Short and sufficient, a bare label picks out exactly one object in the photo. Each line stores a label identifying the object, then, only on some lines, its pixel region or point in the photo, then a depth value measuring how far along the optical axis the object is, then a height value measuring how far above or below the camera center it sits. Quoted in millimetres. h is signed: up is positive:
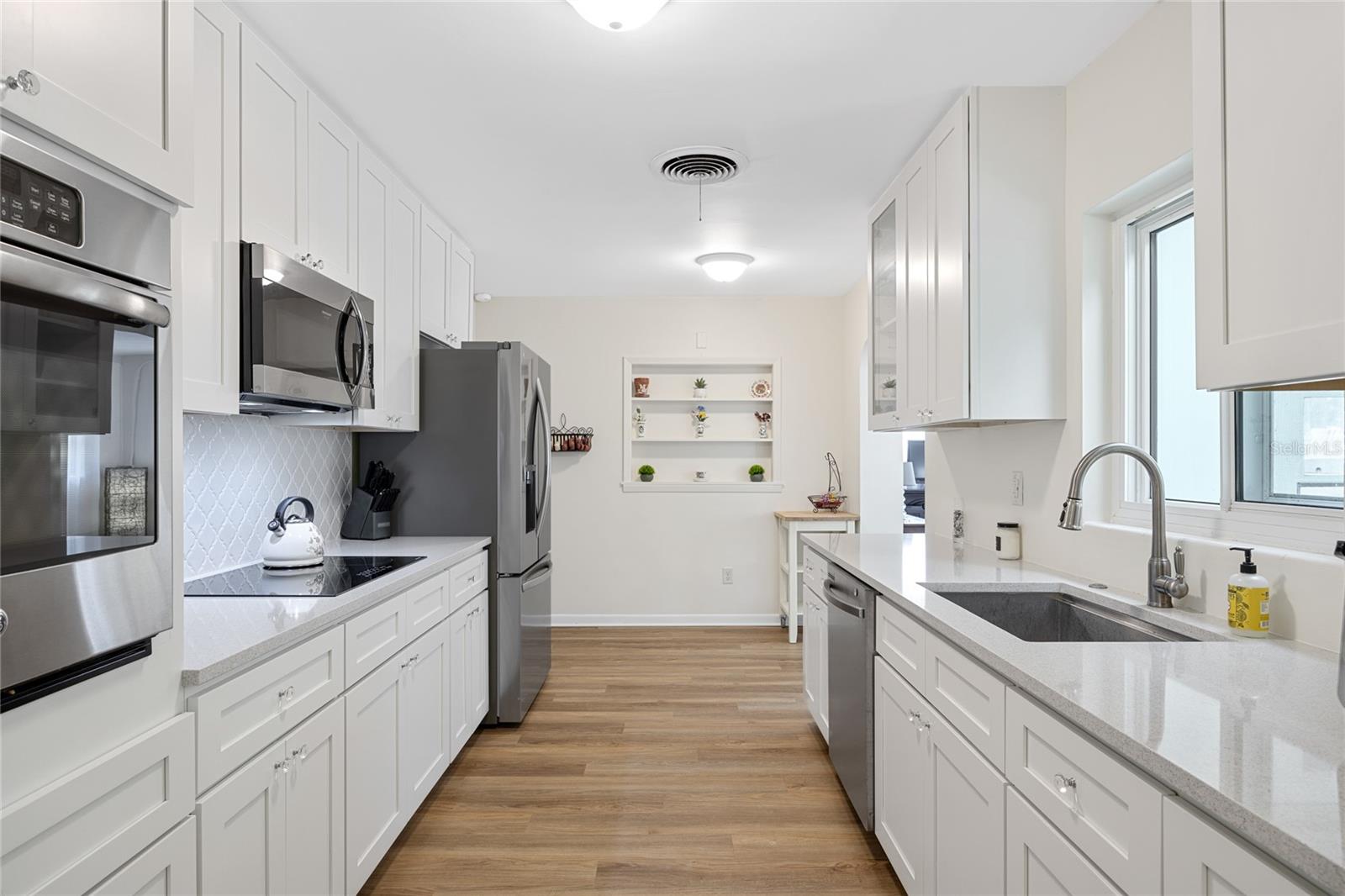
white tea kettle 2371 -307
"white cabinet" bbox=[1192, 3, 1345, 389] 1029 +407
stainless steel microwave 2012 +343
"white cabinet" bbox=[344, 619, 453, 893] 2004 -927
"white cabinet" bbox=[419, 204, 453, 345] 3502 +896
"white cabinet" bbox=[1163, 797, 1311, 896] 784 -472
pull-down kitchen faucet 1776 -173
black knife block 3268 -319
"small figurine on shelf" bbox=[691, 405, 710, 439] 5625 +252
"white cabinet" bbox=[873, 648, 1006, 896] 1475 -833
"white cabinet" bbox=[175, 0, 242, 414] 1804 +551
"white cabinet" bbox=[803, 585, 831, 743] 3109 -925
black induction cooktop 2045 -398
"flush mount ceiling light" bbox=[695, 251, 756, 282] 4242 +1098
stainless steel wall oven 952 +40
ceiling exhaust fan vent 2902 +1185
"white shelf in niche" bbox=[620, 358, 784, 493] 5641 +195
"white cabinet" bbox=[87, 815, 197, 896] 1132 -692
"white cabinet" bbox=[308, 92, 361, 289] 2406 +896
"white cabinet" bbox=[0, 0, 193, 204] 985 +558
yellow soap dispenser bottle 1519 -312
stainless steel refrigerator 3418 -84
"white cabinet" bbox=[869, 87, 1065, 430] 2406 +655
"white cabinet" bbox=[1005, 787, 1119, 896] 1109 -676
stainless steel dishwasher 2385 -812
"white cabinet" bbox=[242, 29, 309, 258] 2035 +887
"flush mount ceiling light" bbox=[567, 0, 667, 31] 1870 +1143
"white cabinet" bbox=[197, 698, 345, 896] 1399 -801
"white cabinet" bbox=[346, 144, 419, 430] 2830 +692
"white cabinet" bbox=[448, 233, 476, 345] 3943 +883
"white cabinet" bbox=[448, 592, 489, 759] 2934 -927
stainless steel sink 2037 -464
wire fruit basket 5281 -354
